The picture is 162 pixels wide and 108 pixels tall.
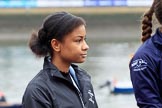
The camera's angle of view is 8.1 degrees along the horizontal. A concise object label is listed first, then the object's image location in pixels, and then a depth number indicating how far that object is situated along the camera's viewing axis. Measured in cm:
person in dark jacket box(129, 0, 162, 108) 516
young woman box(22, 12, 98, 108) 516
